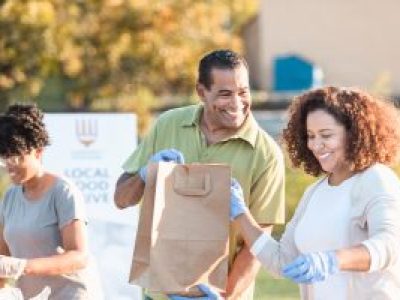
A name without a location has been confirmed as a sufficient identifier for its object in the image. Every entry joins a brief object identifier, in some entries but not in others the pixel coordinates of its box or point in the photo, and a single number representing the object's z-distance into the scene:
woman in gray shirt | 9.33
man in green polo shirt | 9.29
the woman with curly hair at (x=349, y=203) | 7.74
